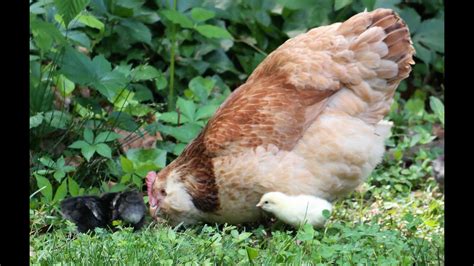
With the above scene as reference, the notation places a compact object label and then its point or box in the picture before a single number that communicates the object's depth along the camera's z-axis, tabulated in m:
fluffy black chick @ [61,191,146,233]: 10.42
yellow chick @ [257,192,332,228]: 9.84
